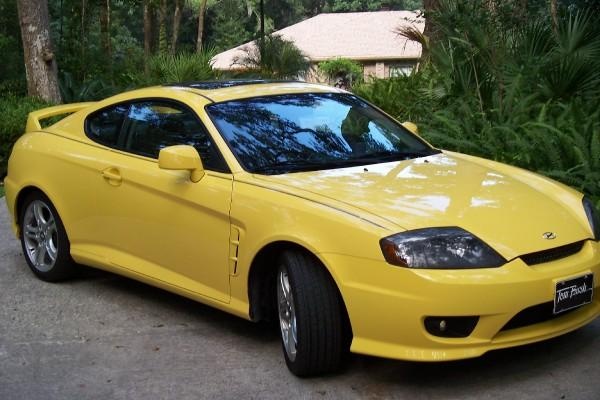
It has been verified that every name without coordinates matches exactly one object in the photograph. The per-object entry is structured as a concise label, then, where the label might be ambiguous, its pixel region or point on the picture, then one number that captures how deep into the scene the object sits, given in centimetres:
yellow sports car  419
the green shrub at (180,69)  1794
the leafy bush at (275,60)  2245
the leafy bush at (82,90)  1643
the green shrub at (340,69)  3925
